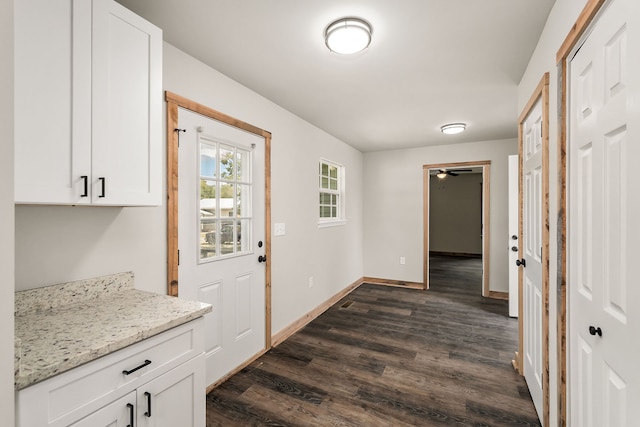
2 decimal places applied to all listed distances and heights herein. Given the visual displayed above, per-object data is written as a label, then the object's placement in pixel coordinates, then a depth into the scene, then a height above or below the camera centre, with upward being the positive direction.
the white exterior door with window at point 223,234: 2.10 -0.16
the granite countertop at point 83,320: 0.94 -0.44
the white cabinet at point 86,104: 1.08 +0.44
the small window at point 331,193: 4.14 +0.29
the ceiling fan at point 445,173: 7.15 +1.02
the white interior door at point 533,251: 1.87 -0.24
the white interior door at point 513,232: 3.68 -0.22
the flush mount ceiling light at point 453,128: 3.70 +1.06
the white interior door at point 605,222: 0.88 -0.03
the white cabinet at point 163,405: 1.07 -0.74
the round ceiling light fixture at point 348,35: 1.70 +1.02
